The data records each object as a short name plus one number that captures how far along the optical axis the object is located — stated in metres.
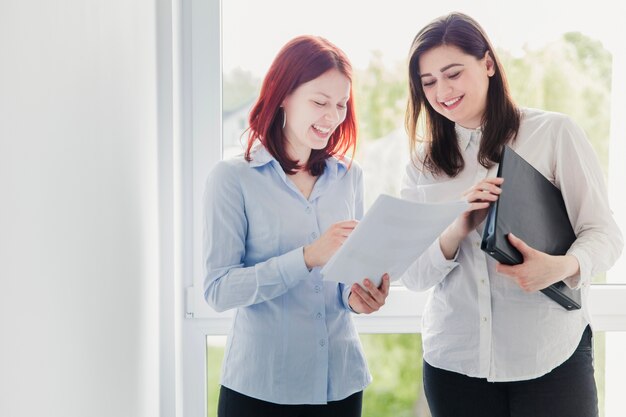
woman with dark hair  1.42
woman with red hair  1.43
